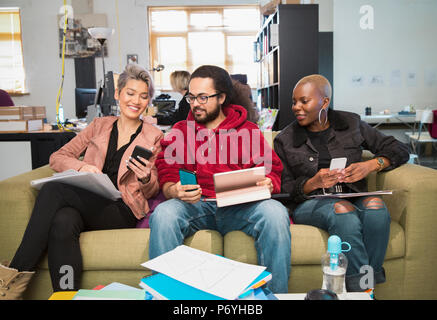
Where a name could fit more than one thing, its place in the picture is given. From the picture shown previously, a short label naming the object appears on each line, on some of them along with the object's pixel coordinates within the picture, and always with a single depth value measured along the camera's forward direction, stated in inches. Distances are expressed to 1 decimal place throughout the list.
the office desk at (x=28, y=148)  105.4
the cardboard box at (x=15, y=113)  107.5
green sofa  64.2
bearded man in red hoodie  63.2
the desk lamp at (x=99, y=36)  124.1
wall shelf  136.6
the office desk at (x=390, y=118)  227.0
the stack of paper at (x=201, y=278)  34.3
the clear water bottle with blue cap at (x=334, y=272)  43.5
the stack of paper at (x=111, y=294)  37.4
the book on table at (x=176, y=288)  34.3
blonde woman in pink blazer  58.7
